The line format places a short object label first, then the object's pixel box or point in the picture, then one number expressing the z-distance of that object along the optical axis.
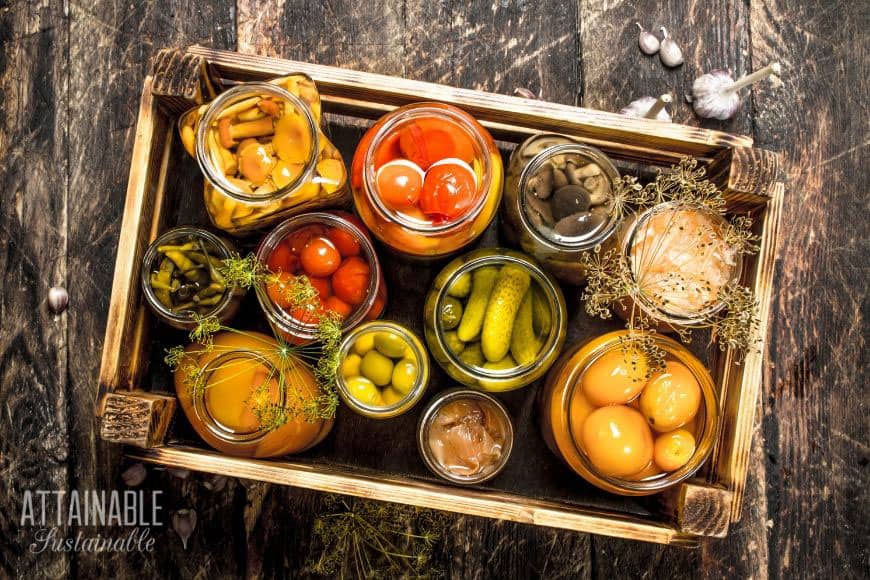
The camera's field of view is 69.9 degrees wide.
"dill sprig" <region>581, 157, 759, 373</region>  0.83
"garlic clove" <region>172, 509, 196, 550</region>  1.11
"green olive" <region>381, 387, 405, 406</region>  0.91
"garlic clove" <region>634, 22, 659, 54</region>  1.15
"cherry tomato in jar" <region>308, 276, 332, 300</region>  0.89
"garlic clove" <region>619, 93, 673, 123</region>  1.12
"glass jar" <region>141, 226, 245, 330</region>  0.90
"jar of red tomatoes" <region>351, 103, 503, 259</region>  0.80
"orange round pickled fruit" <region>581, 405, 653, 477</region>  0.84
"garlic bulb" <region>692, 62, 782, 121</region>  1.13
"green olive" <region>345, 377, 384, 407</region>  0.90
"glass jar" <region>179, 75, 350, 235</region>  0.81
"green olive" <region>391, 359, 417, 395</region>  0.90
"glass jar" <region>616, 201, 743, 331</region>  0.86
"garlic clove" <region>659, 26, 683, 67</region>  1.15
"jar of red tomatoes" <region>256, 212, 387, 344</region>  0.88
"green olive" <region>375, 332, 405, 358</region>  0.90
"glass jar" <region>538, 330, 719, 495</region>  0.86
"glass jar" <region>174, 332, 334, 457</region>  0.88
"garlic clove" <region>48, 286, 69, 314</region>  1.14
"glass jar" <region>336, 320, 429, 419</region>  0.89
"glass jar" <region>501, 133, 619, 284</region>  0.84
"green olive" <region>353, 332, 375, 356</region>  0.90
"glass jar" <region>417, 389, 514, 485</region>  0.98
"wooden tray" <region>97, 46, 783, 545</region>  0.88
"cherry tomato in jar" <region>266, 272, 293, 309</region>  0.87
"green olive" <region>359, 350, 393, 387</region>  0.90
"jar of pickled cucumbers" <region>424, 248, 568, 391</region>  0.89
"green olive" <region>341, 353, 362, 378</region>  0.90
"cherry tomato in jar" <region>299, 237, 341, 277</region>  0.88
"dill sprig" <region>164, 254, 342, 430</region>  0.84
